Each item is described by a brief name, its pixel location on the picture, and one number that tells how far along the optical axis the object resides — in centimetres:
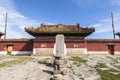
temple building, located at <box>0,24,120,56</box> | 1155
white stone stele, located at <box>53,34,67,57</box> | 674
